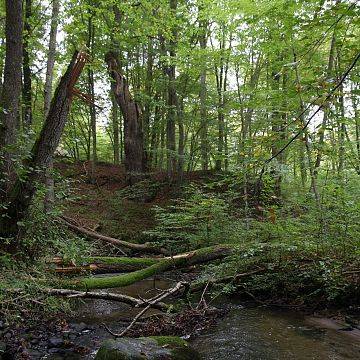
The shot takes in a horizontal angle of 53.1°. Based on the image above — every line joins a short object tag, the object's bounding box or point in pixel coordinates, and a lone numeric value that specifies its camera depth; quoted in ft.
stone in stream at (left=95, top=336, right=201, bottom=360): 13.85
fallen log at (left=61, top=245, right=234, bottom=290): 21.45
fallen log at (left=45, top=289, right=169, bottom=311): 17.58
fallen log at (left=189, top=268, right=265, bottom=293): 23.81
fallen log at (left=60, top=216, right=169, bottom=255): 34.30
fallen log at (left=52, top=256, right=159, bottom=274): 25.67
